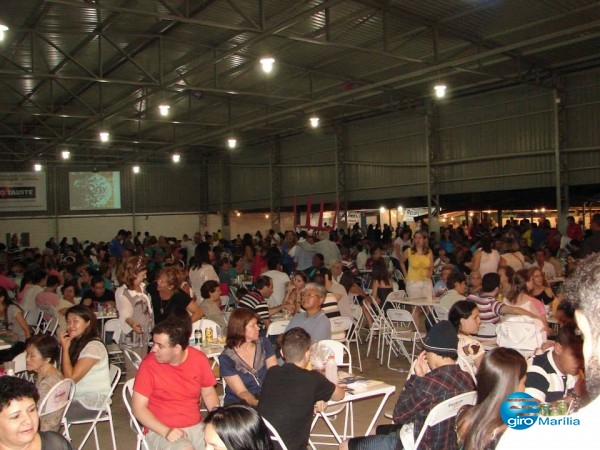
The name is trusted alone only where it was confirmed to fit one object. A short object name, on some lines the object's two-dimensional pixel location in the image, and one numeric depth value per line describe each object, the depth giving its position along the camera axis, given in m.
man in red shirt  3.42
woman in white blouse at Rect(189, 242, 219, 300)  8.63
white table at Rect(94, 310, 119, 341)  7.62
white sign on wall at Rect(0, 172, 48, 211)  23.45
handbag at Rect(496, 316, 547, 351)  5.29
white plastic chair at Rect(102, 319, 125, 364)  6.28
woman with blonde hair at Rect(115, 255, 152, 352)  5.75
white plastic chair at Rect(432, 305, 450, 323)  6.88
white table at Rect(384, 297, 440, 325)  7.38
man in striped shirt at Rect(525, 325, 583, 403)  3.43
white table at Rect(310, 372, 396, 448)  3.86
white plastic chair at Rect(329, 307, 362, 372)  6.36
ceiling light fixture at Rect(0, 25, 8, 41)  8.02
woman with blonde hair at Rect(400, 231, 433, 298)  8.29
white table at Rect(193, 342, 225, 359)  5.11
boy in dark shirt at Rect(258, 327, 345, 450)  3.19
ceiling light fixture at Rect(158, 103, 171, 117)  13.36
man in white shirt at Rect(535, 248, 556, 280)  8.99
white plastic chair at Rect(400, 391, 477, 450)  3.04
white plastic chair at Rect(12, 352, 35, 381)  4.61
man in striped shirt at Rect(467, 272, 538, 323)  5.93
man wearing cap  3.17
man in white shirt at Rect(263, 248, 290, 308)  7.80
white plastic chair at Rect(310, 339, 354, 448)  4.70
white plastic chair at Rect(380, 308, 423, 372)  6.93
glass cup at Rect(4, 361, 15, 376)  4.46
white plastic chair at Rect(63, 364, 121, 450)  4.34
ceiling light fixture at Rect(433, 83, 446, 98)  11.70
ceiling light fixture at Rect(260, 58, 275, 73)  9.55
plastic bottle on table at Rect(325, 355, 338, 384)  4.05
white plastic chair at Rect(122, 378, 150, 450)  3.50
